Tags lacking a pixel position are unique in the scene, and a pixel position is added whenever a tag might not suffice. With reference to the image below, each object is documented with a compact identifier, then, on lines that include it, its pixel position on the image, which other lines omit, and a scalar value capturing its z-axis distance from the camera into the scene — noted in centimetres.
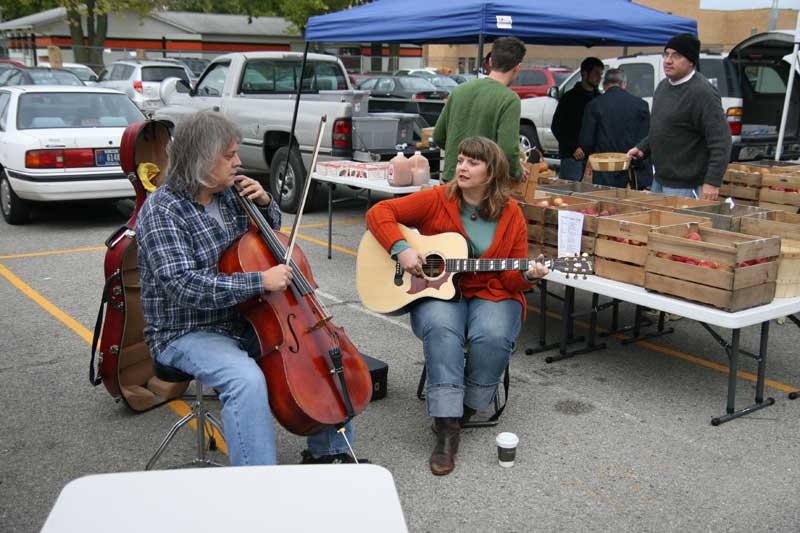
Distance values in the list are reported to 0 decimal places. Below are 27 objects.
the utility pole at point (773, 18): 2308
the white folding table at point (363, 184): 677
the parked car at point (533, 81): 1995
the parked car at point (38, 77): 1534
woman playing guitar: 375
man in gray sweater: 545
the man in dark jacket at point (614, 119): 759
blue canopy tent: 743
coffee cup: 364
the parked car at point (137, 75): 1920
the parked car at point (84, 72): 2269
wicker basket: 606
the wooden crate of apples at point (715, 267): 395
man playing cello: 288
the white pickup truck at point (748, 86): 1071
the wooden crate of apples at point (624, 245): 446
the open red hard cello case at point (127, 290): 377
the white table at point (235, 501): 137
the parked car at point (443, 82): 2123
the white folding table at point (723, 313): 396
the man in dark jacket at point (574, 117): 805
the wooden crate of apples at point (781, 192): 619
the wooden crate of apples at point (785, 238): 420
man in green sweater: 503
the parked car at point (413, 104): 1034
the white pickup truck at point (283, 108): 879
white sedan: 820
